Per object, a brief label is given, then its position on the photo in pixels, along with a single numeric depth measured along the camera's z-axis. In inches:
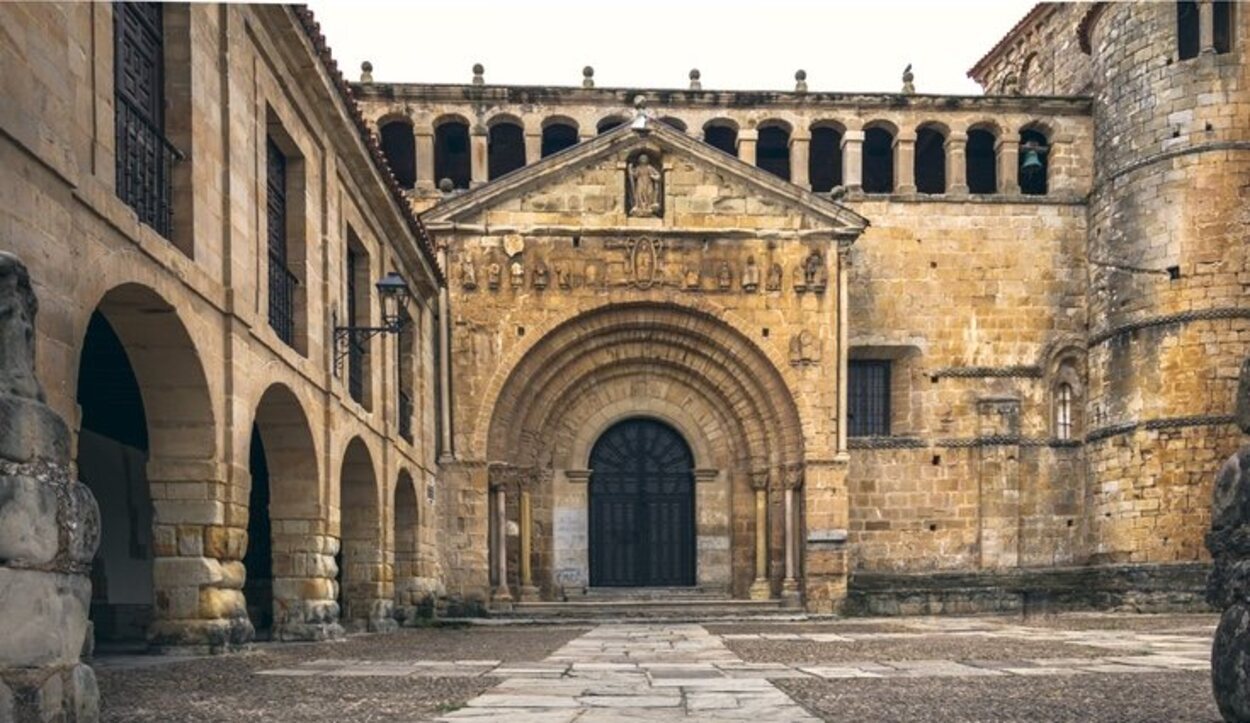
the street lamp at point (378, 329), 542.9
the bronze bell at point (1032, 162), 986.8
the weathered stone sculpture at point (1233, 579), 161.9
